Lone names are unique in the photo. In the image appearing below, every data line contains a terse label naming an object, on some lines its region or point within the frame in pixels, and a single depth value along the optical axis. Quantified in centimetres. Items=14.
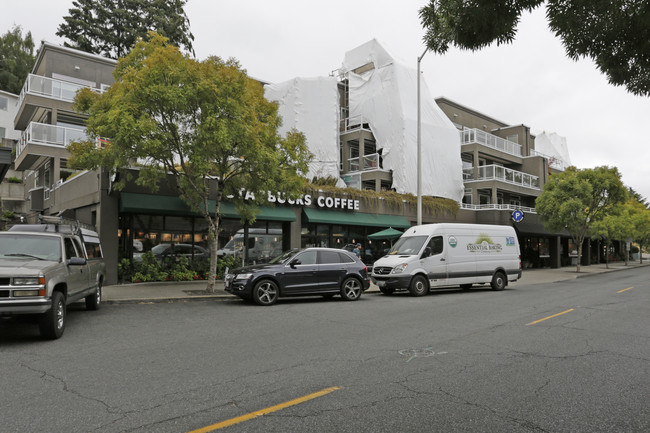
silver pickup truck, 684
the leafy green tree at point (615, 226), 3334
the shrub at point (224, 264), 1853
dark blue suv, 1201
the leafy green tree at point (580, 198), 2781
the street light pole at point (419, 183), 1894
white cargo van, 1505
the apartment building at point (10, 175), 3073
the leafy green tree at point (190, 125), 1220
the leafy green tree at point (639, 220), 3884
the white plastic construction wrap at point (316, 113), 3008
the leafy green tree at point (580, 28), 335
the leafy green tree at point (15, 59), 4412
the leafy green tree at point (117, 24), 4294
